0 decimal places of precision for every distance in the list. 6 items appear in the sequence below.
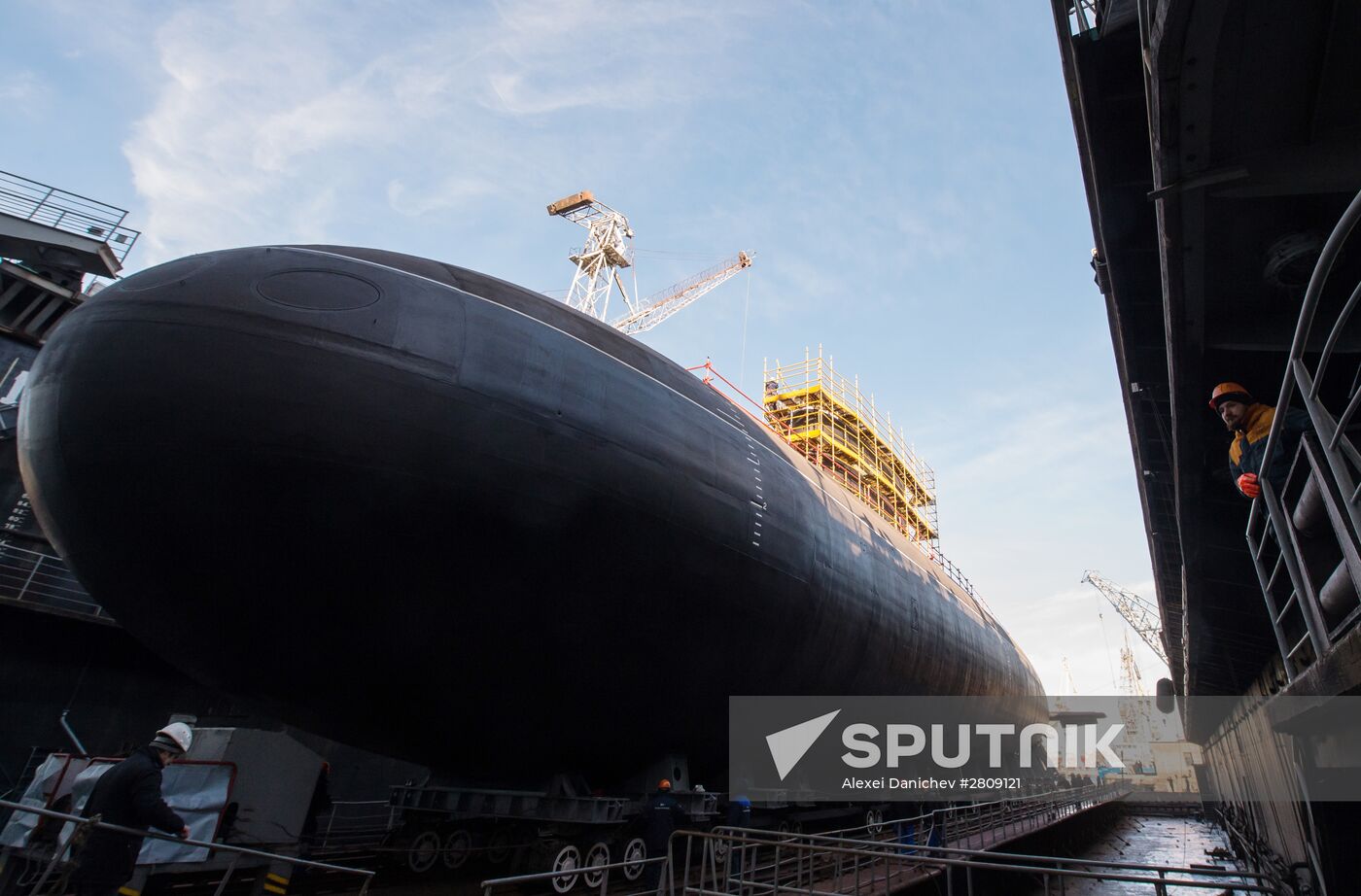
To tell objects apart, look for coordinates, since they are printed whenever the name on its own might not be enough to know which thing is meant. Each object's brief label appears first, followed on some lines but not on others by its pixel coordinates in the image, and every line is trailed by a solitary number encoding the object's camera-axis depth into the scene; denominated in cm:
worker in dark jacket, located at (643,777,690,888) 784
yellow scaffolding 2950
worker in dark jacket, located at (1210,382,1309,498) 507
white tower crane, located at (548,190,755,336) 4147
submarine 566
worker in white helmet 471
